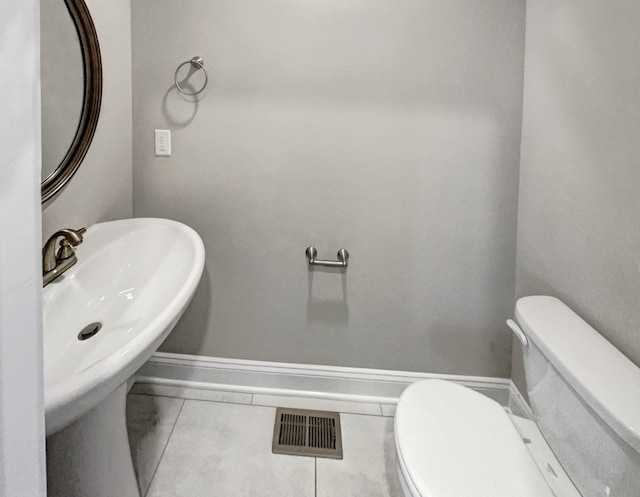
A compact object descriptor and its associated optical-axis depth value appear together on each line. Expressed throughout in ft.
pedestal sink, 2.38
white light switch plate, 5.78
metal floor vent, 5.15
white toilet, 2.69
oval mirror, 4.22
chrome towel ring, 5.53
